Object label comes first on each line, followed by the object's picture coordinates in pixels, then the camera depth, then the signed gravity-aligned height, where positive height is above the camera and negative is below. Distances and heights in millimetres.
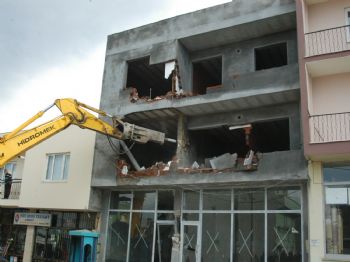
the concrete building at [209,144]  15234 +4339
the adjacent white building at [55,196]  19453 +1877
